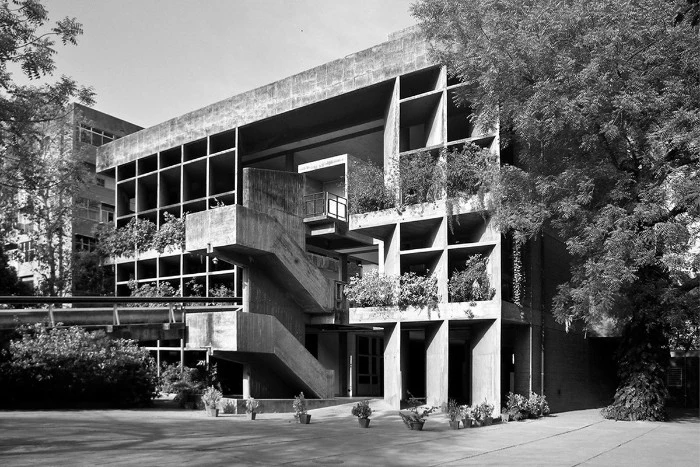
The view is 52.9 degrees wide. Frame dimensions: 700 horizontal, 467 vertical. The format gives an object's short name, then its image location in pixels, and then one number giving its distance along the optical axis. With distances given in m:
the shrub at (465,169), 21.16
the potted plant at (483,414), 18.44
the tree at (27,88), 14.88
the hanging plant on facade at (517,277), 22.16
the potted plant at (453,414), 17.67
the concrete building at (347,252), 21.95
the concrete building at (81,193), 33.31
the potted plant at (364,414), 18.08
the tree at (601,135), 17.19
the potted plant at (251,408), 19.80
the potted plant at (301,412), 18.61
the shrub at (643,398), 19.80
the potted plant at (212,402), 20.34
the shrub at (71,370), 19.70
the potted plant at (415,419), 17.23
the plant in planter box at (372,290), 22.70
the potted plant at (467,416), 18.16
